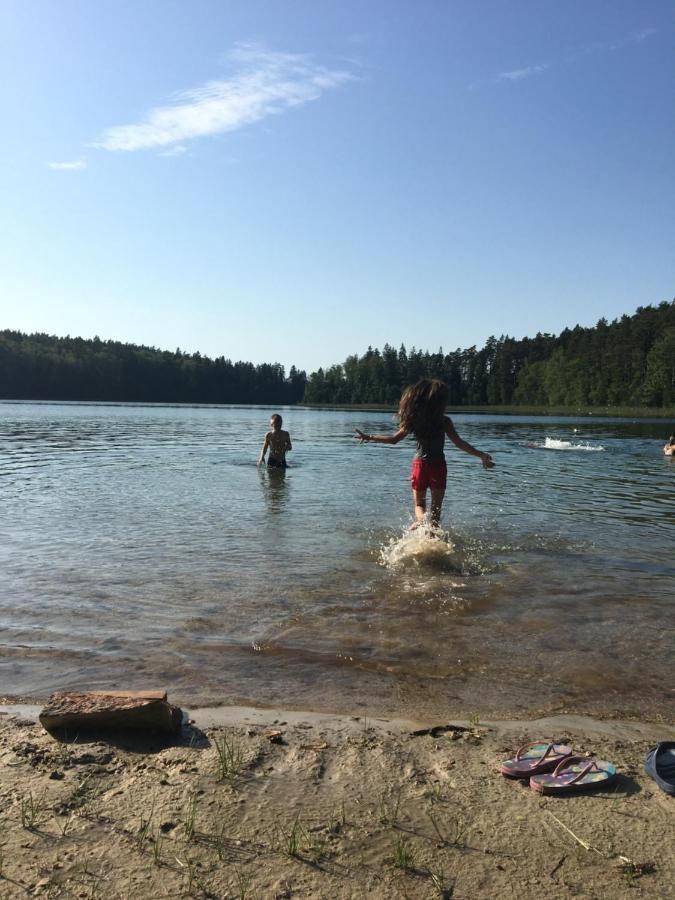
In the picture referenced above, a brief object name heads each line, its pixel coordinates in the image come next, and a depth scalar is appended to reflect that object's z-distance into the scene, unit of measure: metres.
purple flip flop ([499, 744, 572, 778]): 3.63
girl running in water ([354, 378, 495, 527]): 9.74
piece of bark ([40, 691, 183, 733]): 4.09
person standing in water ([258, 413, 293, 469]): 20.67
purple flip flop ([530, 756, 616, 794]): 3.43
